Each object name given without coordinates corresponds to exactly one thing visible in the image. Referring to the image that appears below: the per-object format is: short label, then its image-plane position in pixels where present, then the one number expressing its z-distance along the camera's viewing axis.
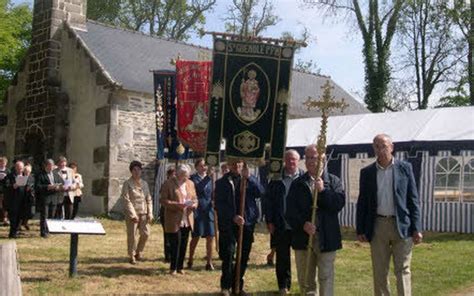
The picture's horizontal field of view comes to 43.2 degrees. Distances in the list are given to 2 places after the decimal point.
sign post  7.17
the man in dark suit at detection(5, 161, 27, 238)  11.58
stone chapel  17.66
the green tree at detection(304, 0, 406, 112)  29.95
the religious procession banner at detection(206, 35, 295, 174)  7.93
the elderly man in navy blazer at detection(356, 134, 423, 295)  5.79
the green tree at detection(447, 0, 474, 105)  30.39
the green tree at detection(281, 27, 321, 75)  39.68
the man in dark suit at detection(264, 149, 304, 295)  7.12
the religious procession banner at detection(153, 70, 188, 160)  12.94
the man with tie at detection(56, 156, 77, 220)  12.37
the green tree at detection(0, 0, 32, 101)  26.62
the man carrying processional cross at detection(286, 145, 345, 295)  5.92
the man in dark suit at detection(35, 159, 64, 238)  11.73
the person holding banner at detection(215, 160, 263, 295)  7.08
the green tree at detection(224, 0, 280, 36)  34.47
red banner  11.69
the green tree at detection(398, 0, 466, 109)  31.48
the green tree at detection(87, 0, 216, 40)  35.78
